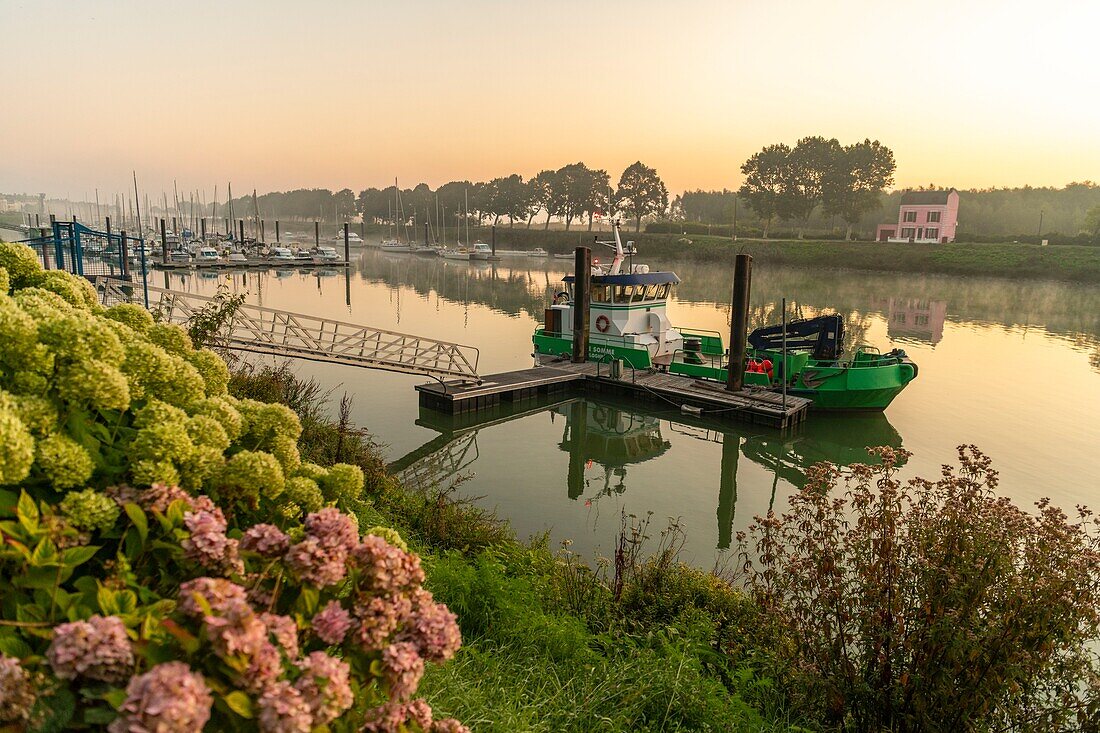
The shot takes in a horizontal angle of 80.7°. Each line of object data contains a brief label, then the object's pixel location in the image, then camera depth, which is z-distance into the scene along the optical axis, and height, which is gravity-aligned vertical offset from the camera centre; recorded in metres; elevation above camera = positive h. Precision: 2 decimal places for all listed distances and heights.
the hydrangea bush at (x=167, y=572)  1.87 -1.19
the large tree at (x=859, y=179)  88.81 +10.08
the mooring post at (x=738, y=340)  19.42 -2.64
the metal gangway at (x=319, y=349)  16.19 -2.92
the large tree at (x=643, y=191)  118.00 +10.23
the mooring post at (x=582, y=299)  22.28 -1.84
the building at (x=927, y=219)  85.44 +4.82
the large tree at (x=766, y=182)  94.25 +10.00
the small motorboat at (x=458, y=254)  90.25 -1.55
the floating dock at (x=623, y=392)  18.05 -4.28
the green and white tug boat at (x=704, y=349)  19.02 -3.27
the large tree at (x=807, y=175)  91.44 +10.89
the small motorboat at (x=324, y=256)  79.66 -2.07
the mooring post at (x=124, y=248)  40.44 -0.87
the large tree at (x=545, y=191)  128.12 +10.63
